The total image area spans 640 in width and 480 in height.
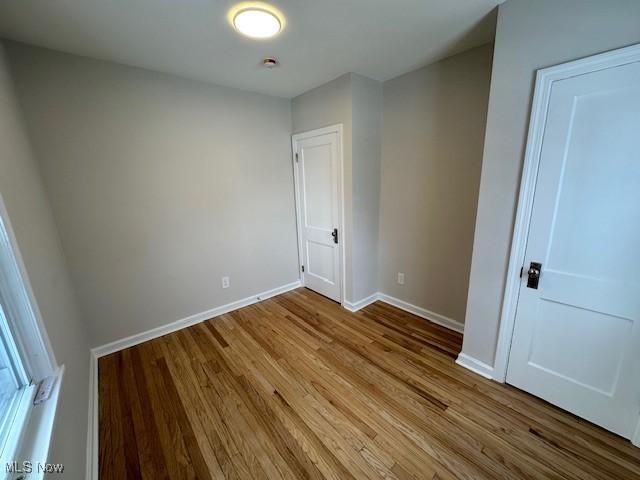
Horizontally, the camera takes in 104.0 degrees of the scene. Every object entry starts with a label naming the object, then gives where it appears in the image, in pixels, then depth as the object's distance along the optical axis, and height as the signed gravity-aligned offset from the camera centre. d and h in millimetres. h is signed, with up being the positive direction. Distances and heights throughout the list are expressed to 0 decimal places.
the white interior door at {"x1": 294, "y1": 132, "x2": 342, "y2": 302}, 2725 -295
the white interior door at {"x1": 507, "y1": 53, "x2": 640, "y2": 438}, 1226 -401
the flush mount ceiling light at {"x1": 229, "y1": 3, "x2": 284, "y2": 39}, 1439 +985
